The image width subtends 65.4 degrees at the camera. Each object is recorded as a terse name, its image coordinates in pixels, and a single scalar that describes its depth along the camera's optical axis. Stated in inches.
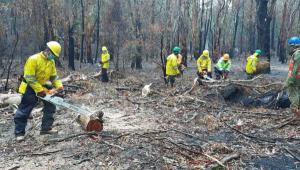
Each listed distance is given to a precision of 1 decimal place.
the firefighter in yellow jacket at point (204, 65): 361.7
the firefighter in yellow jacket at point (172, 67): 350.2
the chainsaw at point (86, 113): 179.6
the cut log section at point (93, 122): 180.2
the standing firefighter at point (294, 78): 208.8
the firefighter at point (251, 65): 390.1
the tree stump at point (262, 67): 471.2
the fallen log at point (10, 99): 293.6
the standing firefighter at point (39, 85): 177.5
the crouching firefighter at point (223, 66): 384.0
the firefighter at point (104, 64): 422.9
